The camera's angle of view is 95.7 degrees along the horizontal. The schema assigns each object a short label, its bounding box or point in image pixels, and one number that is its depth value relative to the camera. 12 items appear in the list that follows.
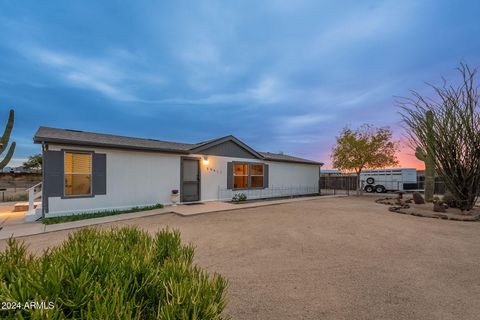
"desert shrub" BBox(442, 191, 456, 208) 10.17
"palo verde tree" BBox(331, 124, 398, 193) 17.06
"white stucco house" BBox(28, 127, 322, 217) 7.98
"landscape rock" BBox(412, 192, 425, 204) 11.48
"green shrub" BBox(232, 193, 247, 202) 12.66
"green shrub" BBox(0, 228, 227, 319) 1.27
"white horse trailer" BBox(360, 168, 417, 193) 19.11
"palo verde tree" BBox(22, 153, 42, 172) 34.68
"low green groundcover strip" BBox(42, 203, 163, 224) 7.38
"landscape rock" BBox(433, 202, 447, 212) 9.40
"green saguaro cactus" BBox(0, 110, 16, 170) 8.36
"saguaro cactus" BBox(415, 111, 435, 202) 11.55
